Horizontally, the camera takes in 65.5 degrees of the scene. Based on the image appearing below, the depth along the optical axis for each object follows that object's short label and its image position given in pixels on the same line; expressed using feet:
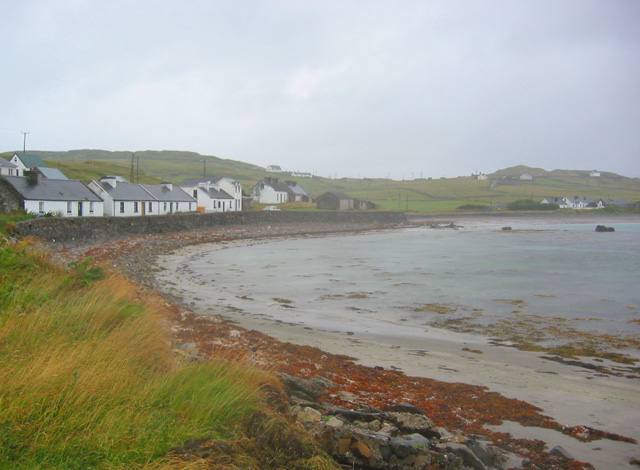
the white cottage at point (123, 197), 169.37
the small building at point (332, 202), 290.76
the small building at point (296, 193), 327.88
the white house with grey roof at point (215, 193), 237.25
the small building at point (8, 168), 212.23
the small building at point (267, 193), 313.73
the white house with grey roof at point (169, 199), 188.55
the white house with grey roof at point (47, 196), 127.44
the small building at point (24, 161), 236.84
